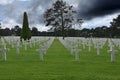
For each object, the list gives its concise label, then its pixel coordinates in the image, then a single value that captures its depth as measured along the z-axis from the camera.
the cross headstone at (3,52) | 9.00
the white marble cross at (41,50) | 9.07
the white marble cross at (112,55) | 8.78
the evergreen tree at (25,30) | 24.70
